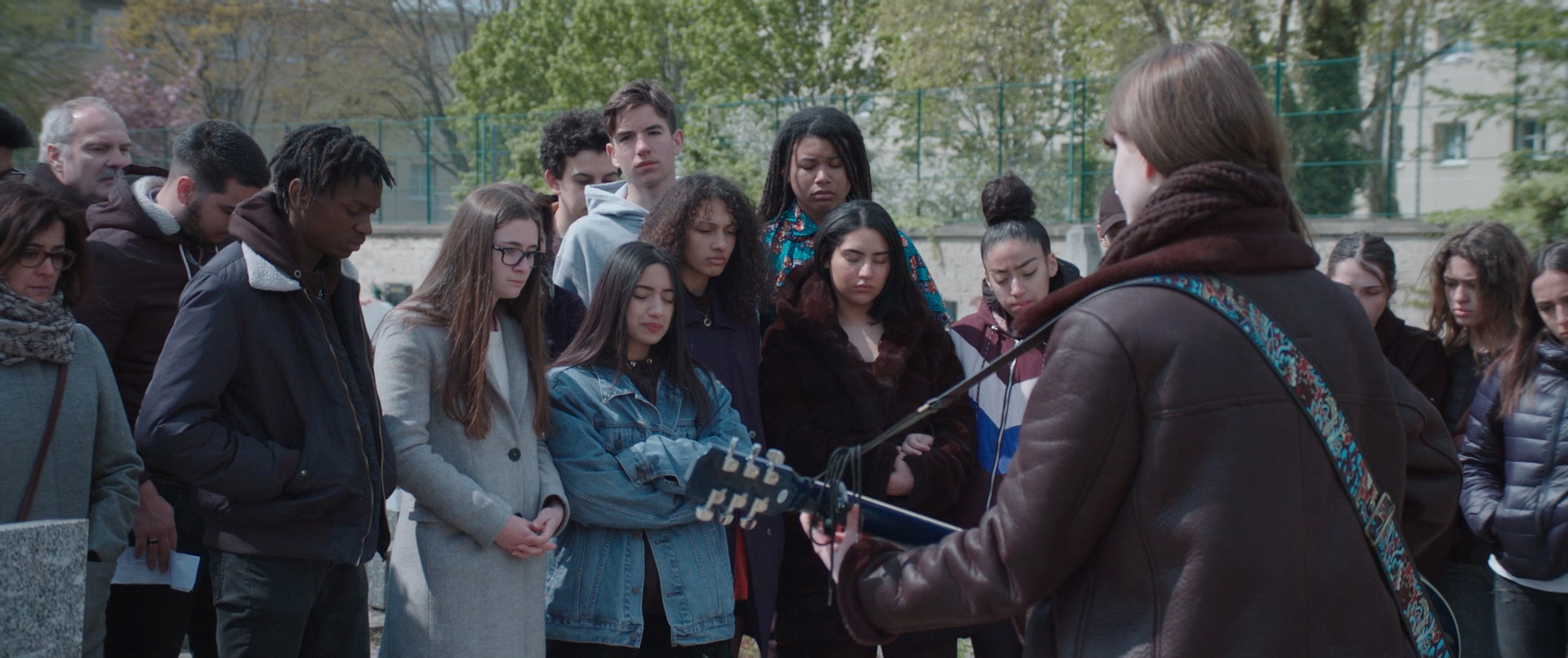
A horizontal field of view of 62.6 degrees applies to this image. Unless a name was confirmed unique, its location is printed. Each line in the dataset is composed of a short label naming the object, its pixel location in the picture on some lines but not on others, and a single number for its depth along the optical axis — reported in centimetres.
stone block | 255
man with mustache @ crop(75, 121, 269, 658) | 390
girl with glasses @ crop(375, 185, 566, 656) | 359
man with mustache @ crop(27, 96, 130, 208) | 493
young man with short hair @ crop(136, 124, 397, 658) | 325
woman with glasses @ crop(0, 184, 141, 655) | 319
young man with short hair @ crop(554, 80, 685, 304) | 467
